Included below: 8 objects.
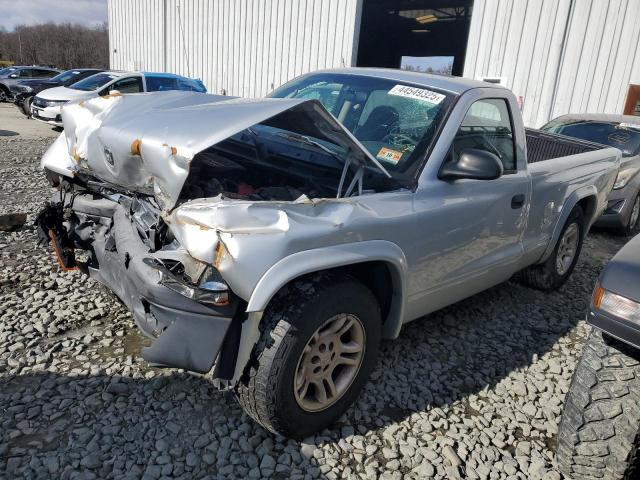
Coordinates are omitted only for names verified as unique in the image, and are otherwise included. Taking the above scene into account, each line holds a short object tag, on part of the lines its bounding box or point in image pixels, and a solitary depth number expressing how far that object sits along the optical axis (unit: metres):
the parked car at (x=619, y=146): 6.71
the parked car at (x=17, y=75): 21.58
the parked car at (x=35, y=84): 16.13
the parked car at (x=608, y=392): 2.13
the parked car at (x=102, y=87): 12.91
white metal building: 10.10
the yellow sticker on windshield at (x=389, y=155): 2.89
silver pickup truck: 2.12
